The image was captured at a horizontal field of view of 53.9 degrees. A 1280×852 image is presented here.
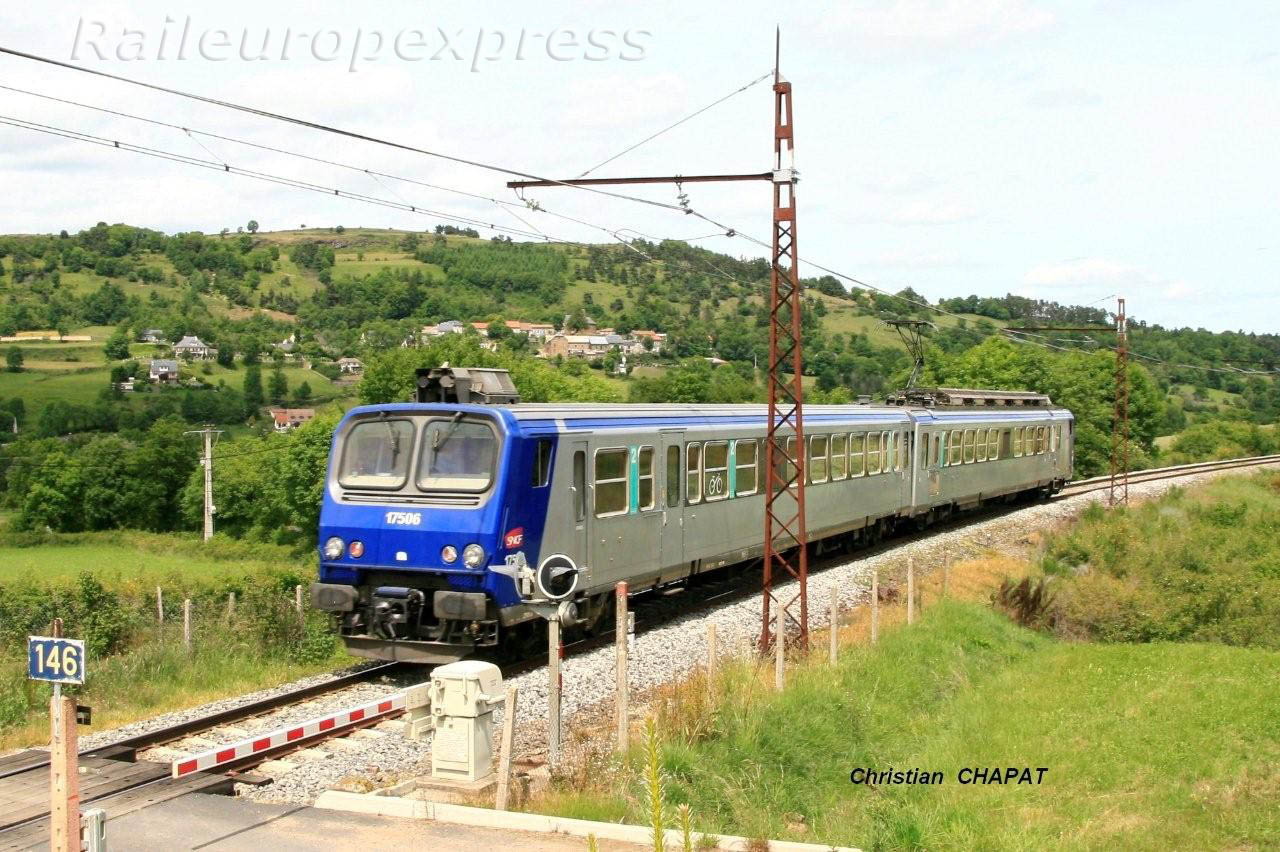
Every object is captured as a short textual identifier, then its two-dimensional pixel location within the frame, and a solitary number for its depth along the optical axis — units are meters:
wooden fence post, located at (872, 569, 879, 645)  15.19
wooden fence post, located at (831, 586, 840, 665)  13.62
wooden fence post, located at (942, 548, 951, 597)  20.63
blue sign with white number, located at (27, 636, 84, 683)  6.57
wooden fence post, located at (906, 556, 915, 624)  16.98
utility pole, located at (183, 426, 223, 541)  65.06
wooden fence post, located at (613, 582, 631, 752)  9.78
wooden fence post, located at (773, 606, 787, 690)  12.31
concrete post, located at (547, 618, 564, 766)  9.56
